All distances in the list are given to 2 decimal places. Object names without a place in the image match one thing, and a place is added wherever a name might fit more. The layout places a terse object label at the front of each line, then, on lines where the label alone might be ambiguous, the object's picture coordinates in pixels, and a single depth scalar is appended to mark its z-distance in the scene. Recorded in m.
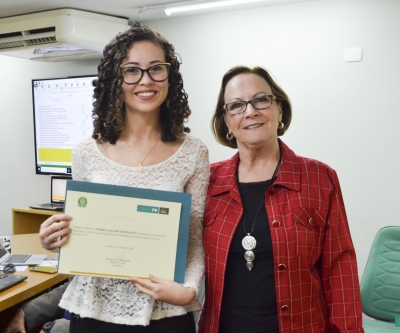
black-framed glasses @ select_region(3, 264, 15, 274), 2.25
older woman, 1.41
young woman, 1.31
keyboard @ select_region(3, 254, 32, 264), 2.44
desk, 1.88
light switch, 3.27
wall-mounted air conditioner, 3.65
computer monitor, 4.17
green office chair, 2.41
